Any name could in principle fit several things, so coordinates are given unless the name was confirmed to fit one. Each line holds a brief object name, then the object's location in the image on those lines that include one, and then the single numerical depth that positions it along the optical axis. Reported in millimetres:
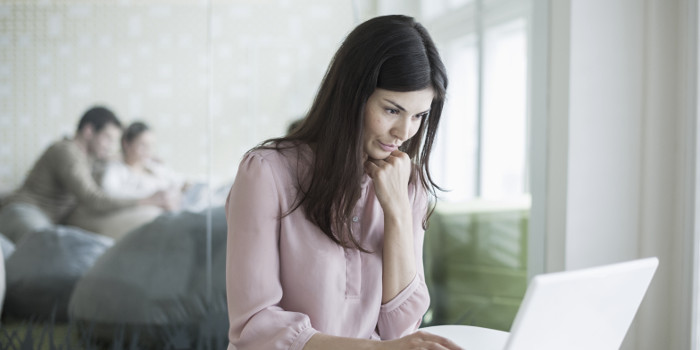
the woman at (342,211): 1221
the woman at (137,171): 2537
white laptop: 883
